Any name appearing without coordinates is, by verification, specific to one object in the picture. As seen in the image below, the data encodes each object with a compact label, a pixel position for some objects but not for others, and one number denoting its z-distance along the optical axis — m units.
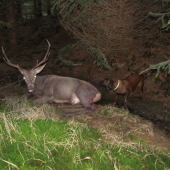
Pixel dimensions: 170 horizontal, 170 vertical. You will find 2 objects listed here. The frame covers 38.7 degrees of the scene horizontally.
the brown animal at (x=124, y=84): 7.50
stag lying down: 6.82
